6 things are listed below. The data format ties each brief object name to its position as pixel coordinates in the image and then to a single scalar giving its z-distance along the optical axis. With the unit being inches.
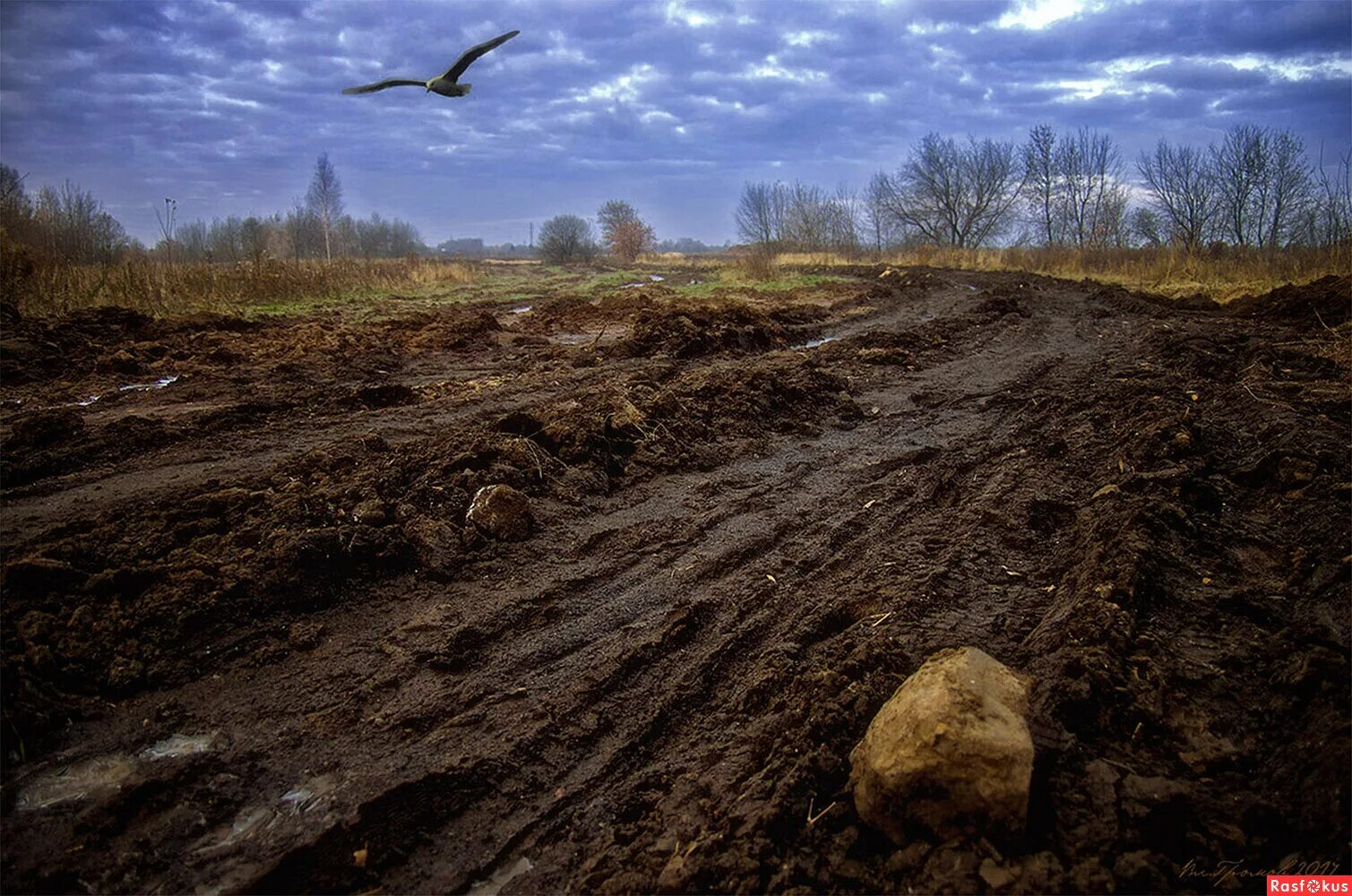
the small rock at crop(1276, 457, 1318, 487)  159.6
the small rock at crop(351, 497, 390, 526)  159.9
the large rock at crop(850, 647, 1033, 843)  76.7
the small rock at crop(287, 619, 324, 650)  130.3
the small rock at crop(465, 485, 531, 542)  167.0
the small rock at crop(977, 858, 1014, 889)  71.5
